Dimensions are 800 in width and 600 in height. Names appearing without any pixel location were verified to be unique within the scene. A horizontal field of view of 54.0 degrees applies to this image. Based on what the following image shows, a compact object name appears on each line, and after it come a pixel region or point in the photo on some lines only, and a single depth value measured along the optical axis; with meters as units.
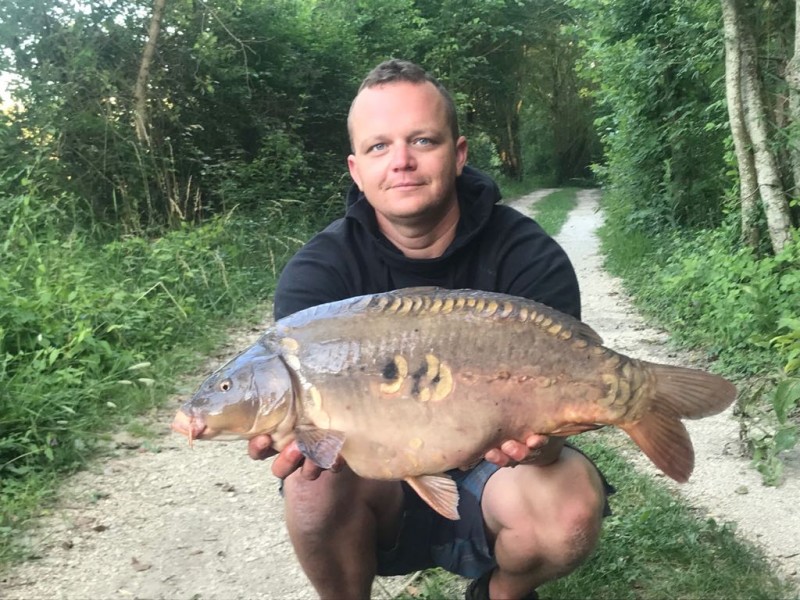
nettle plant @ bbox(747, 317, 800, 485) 2.84
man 1.95
